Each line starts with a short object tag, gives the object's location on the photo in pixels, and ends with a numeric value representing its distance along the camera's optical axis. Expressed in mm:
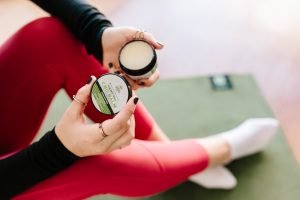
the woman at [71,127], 678
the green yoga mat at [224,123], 1090
